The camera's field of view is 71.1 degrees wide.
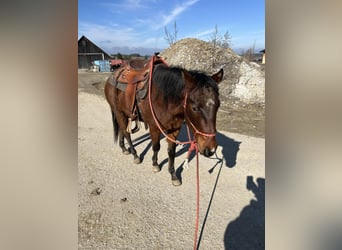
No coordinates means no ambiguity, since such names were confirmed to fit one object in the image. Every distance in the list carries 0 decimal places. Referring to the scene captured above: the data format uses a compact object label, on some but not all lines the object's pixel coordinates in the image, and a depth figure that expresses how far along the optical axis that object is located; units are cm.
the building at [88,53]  3669
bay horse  288
